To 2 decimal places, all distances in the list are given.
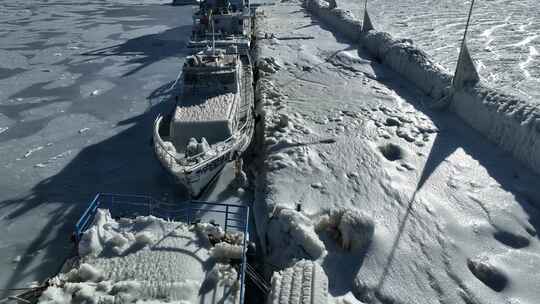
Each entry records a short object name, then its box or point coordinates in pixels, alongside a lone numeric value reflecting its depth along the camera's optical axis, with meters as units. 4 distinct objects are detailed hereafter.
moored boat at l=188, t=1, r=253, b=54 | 22.86
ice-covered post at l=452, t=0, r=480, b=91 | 16.84
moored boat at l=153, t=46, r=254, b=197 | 11.82
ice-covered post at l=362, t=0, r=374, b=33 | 28.11
